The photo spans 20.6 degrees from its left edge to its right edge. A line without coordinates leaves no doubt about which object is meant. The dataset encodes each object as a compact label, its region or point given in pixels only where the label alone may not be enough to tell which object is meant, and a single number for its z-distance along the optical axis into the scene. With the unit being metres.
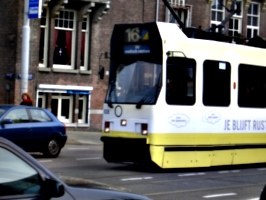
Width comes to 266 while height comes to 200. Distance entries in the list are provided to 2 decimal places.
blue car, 18.97
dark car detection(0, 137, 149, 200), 5.55
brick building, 33.28
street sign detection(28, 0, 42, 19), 25.42
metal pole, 25.91
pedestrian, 23.50
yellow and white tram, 16.31
